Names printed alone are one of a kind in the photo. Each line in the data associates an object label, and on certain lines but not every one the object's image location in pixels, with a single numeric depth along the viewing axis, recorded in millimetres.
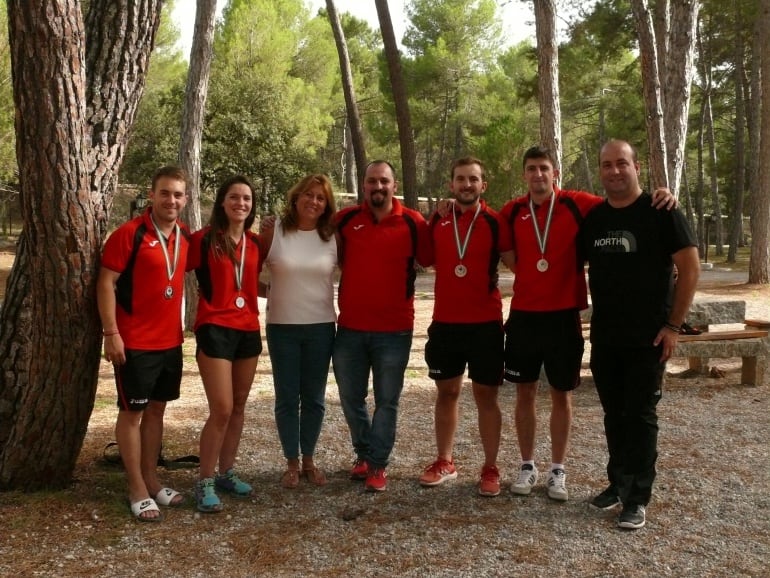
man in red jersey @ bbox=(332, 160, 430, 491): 4426
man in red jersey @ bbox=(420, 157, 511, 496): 4359
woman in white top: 4367
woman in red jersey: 4094
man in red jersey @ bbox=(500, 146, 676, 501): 4238
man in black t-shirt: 3951
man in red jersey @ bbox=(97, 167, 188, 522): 3834
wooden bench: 7496
